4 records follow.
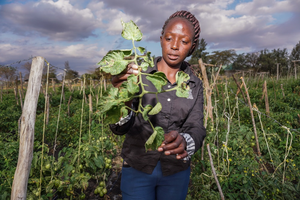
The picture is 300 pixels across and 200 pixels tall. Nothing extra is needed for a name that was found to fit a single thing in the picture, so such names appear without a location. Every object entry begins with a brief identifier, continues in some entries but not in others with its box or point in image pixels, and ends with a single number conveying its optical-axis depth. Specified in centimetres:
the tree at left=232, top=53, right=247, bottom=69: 3191
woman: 122
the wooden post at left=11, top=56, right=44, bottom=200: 139
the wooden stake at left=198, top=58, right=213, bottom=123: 316
